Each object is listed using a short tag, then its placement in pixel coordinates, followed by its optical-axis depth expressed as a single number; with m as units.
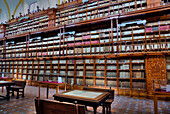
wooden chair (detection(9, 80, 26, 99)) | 4.04
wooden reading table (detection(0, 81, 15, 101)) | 3.56
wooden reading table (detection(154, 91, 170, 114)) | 2.17
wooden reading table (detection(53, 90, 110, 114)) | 1.65
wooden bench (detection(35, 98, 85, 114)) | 1.30
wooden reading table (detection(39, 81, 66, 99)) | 3.39
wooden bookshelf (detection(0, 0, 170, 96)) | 4.30
